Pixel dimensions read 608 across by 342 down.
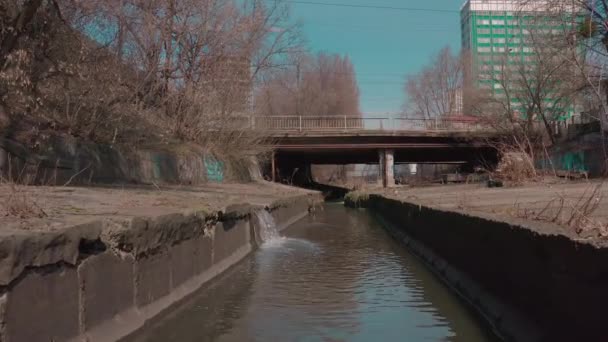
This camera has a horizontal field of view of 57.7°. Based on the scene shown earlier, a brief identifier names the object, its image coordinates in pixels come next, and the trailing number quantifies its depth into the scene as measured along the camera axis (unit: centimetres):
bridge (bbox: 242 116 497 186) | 4541
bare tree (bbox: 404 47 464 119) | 7981
